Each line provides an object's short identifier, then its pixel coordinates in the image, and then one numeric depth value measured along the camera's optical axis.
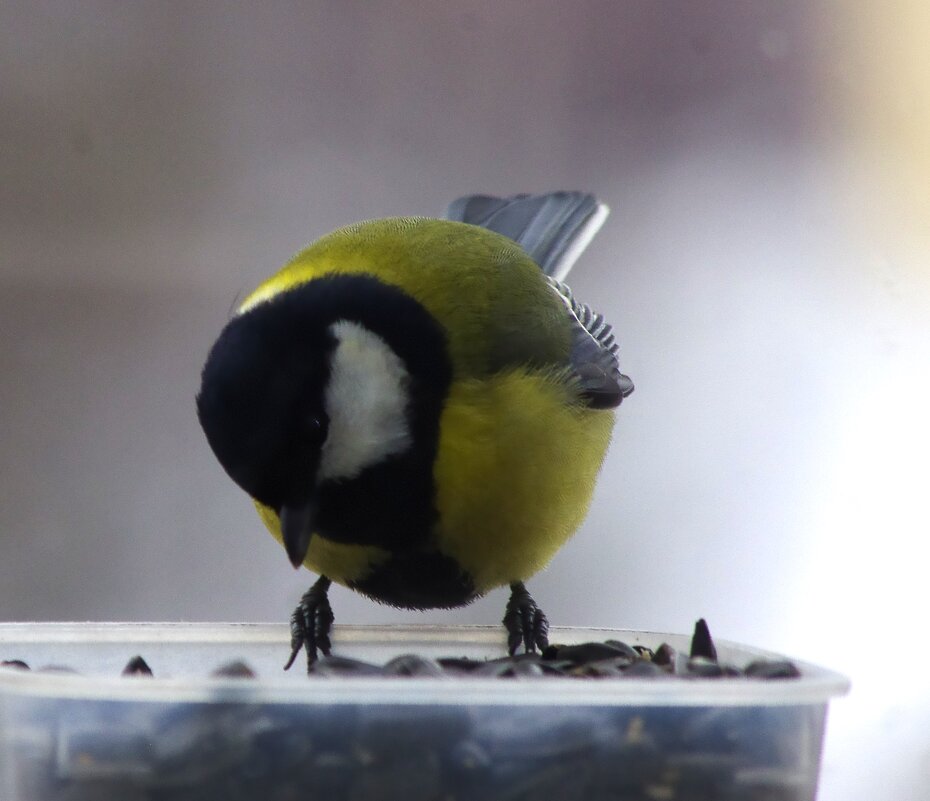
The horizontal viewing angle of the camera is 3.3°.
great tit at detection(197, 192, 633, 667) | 2.39
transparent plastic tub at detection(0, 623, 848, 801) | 2.33
